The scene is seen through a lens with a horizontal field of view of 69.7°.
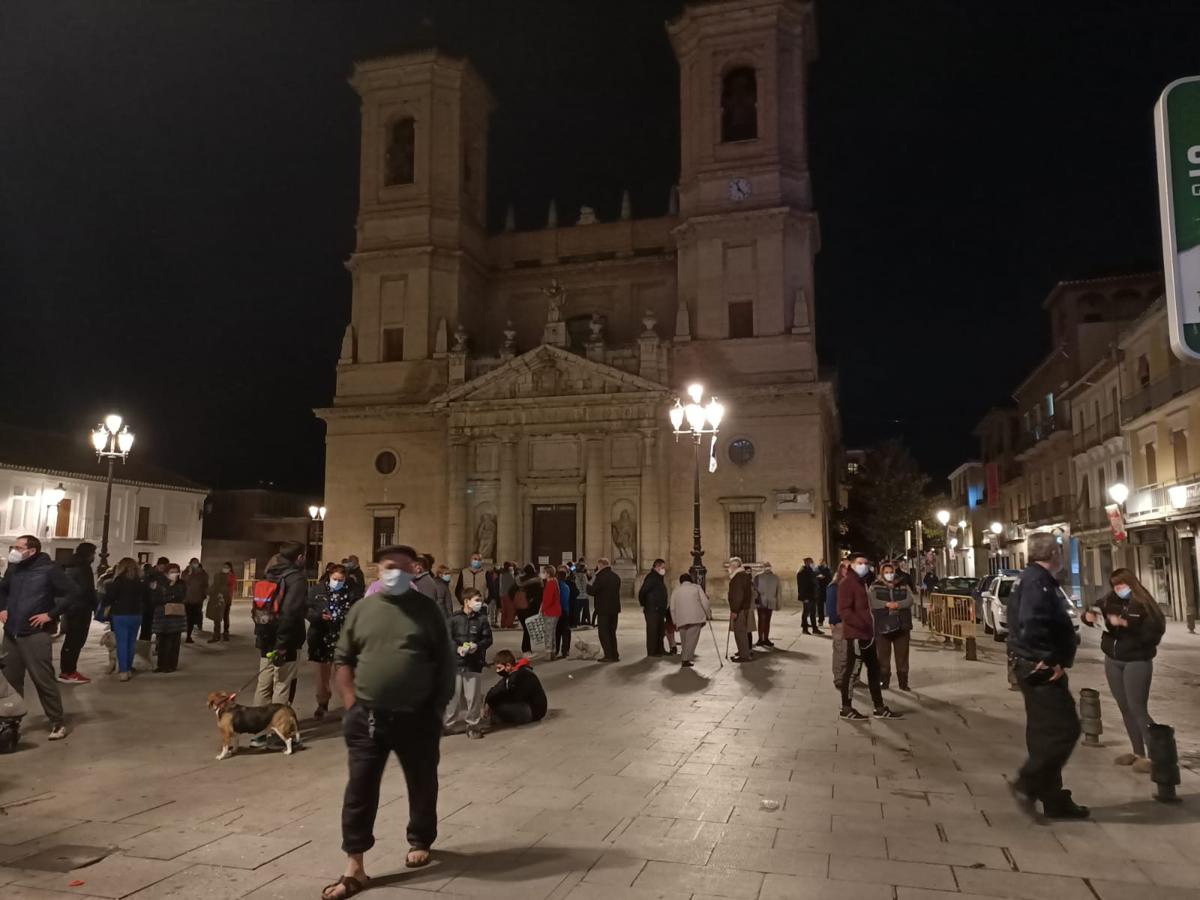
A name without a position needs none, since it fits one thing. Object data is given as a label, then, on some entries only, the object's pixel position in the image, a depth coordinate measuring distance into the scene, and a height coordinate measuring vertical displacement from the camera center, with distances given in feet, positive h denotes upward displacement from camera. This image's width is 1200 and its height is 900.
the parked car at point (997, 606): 62.69 -3.67
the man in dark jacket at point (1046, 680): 18.62 -2.69
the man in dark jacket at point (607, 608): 47.24 -2.86
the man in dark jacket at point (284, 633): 27.73 -2.53
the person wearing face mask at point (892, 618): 37.24 -2.68
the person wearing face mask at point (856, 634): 30.63 -2.76
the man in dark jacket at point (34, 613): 26.50 -1.82
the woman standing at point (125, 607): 39.99 -2.46
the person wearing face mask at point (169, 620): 42.14 -3.20
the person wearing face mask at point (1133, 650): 22.80 -2.47
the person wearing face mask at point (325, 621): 29.32 -2.26
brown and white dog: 24.53 -4.77
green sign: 14.52 +6.36
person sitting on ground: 29.40 -4.85
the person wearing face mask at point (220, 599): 59.26 -3.10
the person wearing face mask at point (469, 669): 27.71 -3.67
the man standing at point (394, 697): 14.84 -2.46
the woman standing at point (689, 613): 44.19 -2.93
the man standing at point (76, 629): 37.86 -3.31
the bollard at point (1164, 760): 19.76 -4.65
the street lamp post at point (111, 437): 59.31 +8.35
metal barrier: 51.60 -4.01
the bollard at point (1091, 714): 25.91 -4.69
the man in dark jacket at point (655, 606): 48.21 -2.87
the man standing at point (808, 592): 65.16 -2.69
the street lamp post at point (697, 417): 58.54 +9.60
